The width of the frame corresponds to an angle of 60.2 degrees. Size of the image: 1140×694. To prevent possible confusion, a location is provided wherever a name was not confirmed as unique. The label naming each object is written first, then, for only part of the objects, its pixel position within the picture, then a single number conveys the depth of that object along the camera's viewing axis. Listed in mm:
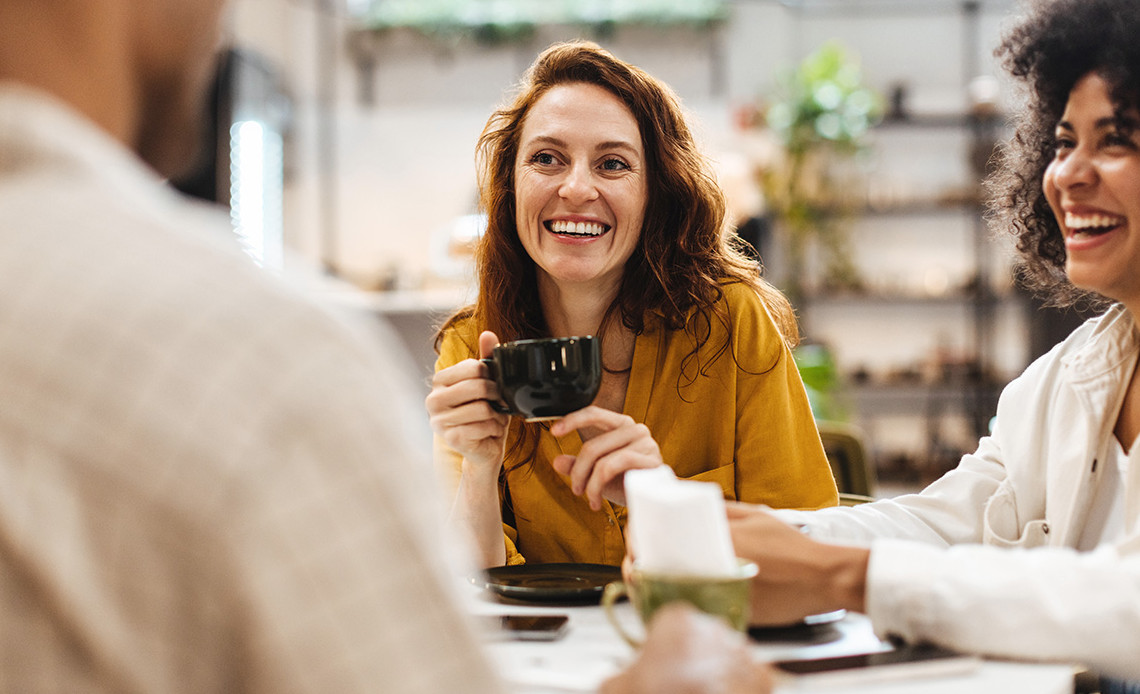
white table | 897
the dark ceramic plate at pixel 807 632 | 1063
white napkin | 868
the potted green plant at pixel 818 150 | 6352
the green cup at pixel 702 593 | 866
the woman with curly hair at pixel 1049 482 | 1005
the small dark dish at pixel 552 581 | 1220
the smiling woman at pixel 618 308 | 1735
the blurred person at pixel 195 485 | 451
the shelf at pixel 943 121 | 6734
